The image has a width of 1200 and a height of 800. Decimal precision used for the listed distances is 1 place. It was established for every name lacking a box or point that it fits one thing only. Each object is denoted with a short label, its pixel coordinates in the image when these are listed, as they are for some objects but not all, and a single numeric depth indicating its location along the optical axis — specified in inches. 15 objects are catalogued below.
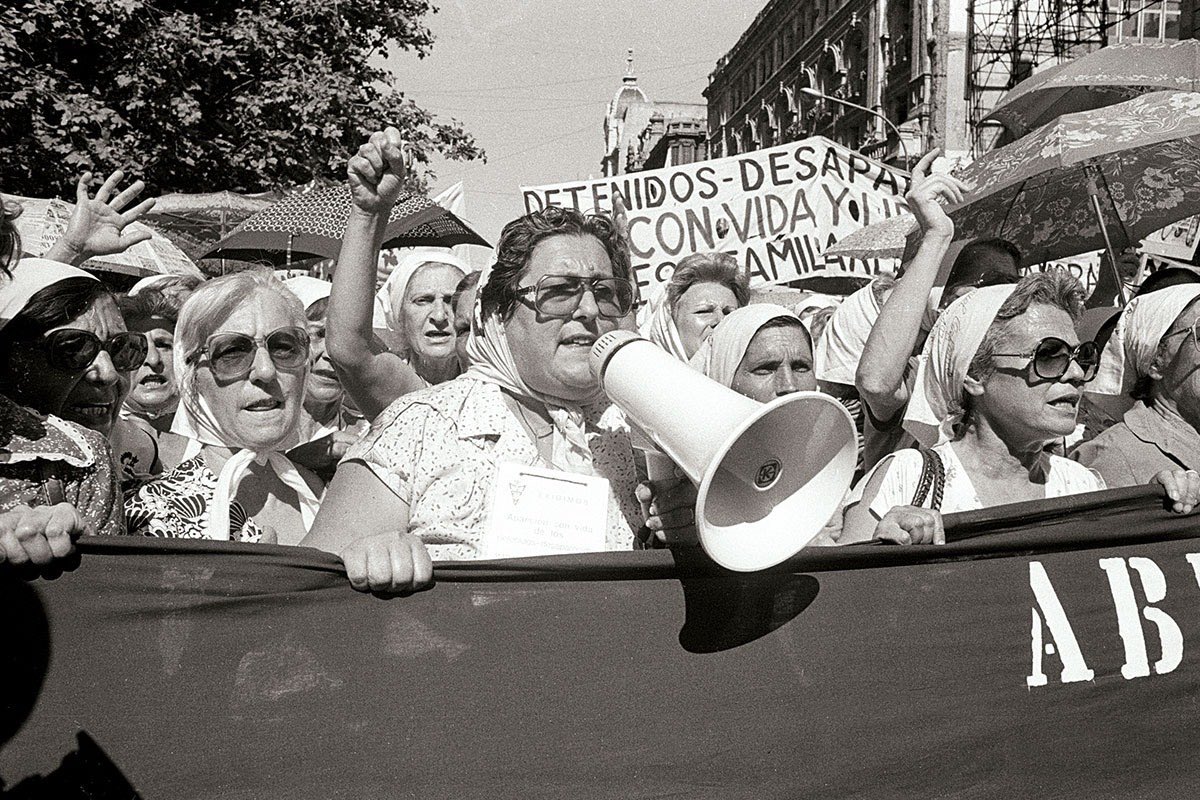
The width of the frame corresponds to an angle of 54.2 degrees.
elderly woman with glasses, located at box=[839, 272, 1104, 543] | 109.8
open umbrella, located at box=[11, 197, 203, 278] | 234.2
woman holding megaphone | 91.7
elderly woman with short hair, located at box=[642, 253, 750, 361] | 173.9
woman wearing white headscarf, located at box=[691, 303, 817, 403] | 129.6
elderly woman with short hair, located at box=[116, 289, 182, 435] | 165.0
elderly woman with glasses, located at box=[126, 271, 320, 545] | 115.6
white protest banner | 267.9
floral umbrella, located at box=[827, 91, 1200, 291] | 214.4
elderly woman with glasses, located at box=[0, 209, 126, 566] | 73.7
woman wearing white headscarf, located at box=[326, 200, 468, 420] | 111.8
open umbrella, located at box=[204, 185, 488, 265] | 259.4
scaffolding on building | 1147.9
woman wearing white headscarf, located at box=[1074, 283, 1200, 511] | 126.5
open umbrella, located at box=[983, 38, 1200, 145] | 250.8
